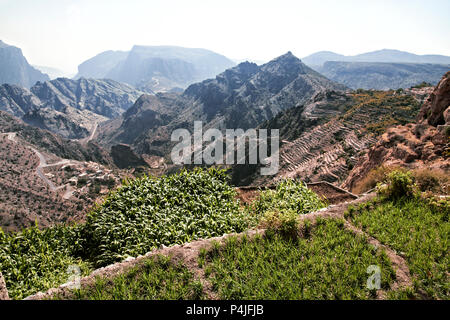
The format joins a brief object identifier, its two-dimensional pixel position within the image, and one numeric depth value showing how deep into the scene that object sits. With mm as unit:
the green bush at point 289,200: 6605
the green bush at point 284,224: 4586
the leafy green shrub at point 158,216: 4871
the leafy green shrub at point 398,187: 5727
